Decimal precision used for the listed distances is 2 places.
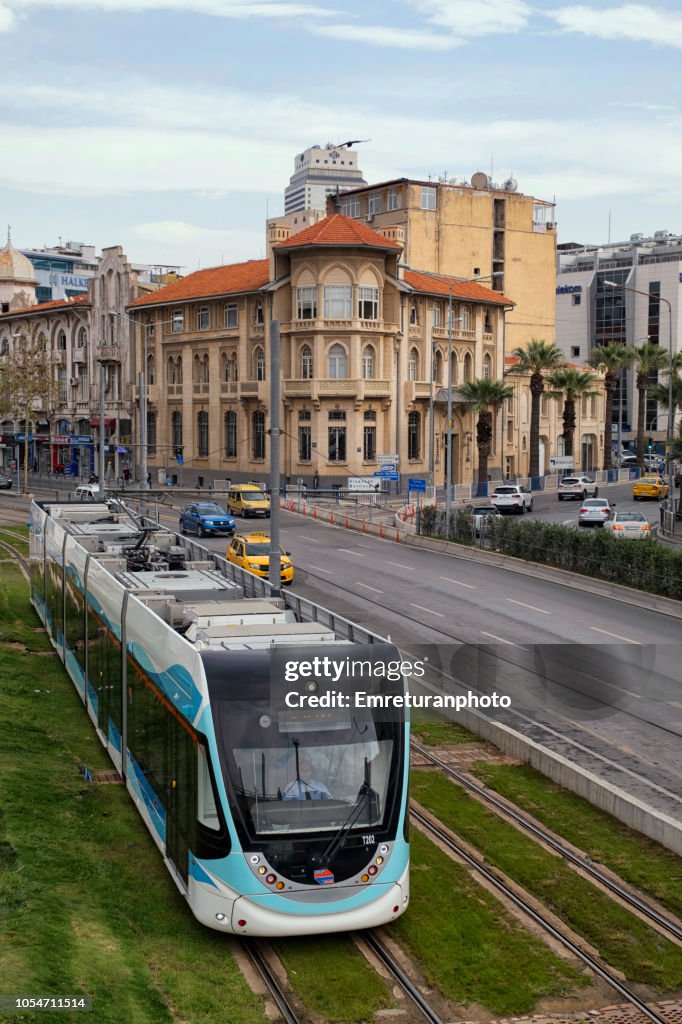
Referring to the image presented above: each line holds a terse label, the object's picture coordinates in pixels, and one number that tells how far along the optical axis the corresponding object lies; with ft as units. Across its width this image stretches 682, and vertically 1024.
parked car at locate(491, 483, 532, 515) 216.74
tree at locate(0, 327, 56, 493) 266.57
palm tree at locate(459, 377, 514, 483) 256.73
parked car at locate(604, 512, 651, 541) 165.17
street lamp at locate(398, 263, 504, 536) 168.96
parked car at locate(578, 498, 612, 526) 191.21
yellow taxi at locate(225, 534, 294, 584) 130.93
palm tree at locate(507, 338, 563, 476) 267.59
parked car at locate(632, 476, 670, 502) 248.73
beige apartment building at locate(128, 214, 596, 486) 254.88
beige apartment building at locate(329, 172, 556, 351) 315.78
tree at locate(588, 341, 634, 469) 308.60
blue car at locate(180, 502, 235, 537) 176.14
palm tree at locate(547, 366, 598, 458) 290.76
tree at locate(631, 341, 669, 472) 313.32
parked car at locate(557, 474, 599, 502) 251.60
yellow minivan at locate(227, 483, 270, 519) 203.62
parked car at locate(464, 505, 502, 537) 158.61
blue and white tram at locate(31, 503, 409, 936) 40.52
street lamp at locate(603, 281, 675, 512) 178.50
